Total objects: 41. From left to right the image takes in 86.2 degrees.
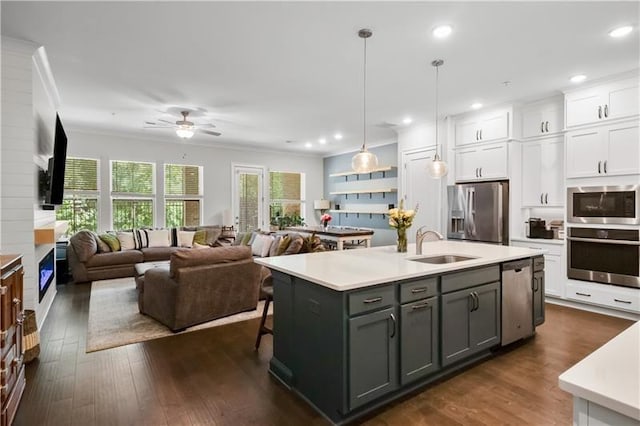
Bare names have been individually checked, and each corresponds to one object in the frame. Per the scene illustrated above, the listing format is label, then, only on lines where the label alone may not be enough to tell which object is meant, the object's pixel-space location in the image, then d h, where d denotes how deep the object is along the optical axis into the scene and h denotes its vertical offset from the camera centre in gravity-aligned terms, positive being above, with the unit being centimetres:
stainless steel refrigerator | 498 -2
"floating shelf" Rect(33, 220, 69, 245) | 336 -23
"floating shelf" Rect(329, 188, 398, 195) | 768 +48
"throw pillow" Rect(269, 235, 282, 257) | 516 -55
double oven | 386 -29
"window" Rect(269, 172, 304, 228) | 911 +34
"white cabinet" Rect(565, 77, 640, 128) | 386 +128
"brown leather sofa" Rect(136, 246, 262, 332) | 359 -85
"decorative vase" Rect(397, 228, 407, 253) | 326 -29
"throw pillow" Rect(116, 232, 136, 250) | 641 -55
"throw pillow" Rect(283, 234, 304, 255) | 482 -50
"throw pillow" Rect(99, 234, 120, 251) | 623 -54
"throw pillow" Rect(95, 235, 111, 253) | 612 -62
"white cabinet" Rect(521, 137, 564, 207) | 469 +54
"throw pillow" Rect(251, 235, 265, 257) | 575 -59
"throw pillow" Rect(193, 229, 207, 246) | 725 -55
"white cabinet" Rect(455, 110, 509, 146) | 502 +129
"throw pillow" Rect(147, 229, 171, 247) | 677 -54
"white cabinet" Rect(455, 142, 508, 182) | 502 +74
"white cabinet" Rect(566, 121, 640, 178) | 386 +71
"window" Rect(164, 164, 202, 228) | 770 +38
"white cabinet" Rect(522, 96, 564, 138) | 465 +130
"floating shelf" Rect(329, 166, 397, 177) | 751 +96
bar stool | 311 -92
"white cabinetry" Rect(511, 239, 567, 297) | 449 -75
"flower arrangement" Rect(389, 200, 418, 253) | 321 -9
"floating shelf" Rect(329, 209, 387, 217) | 812 -3
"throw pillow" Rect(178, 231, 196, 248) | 706 -57
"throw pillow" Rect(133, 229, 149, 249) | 657 -52
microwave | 385 +7
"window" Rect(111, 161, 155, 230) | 709 +37
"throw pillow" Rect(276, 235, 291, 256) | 493 -49
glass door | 856 +36
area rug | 341 -126
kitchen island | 209 -79
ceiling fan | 515 +133
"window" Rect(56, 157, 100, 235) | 658 +31
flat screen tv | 360 +44
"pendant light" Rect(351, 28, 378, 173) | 330 +47
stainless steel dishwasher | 307 -85
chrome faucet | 324 -29
